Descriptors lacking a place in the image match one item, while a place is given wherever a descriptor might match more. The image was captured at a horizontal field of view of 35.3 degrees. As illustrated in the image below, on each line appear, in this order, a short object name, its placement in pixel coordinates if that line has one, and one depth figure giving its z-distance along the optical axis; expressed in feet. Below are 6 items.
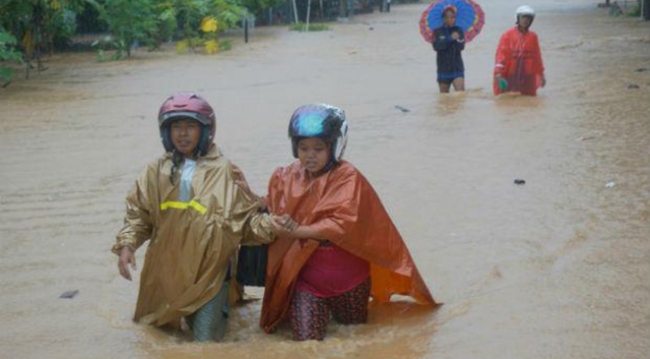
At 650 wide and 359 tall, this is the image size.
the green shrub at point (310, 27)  103.25
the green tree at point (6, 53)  48.83
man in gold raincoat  15.62
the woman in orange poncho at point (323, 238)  15.64
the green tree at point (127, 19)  71.10
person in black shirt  46.03
